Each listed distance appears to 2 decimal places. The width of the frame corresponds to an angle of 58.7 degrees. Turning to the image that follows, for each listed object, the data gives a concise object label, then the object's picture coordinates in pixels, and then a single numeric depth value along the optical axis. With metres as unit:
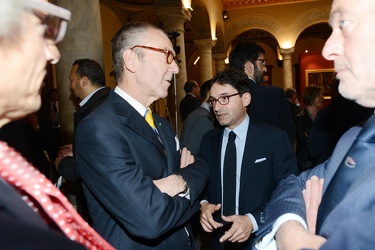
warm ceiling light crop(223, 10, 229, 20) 15.82
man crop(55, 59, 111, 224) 2.72
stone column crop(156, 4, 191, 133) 8.58
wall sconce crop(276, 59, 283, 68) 20.83
